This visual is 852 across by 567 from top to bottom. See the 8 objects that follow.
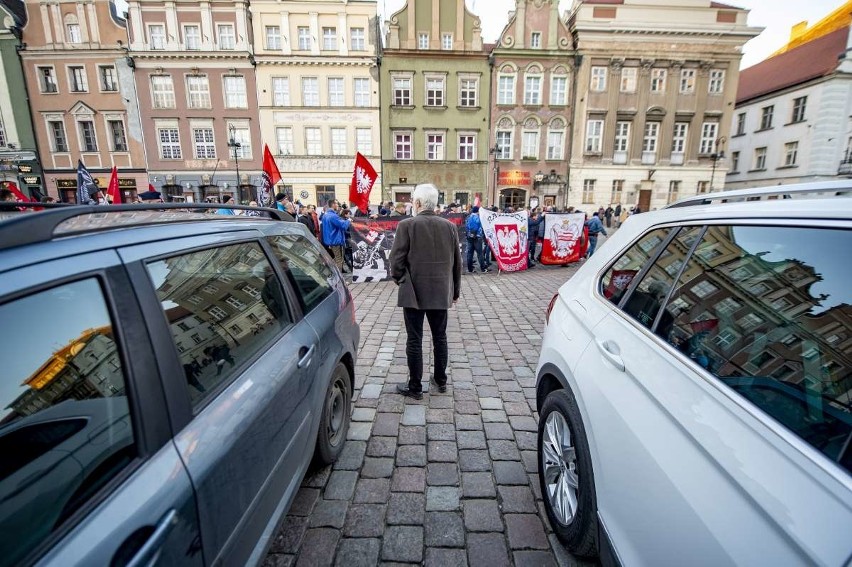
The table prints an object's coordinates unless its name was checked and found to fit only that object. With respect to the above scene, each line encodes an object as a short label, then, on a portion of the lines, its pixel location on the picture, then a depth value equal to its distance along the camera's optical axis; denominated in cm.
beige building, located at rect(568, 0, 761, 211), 2516
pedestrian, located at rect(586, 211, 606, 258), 1116
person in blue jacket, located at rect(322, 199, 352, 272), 870
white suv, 89
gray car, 83
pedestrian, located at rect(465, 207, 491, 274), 988
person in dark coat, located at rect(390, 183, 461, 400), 328
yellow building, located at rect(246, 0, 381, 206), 2491
